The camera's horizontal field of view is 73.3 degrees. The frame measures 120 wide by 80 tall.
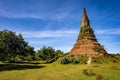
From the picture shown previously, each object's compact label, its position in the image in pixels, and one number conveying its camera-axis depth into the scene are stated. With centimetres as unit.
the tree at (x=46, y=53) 5070
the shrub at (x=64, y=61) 2525
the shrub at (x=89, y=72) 1389
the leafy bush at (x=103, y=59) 2597
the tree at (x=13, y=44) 2507
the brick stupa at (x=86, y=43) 3056
